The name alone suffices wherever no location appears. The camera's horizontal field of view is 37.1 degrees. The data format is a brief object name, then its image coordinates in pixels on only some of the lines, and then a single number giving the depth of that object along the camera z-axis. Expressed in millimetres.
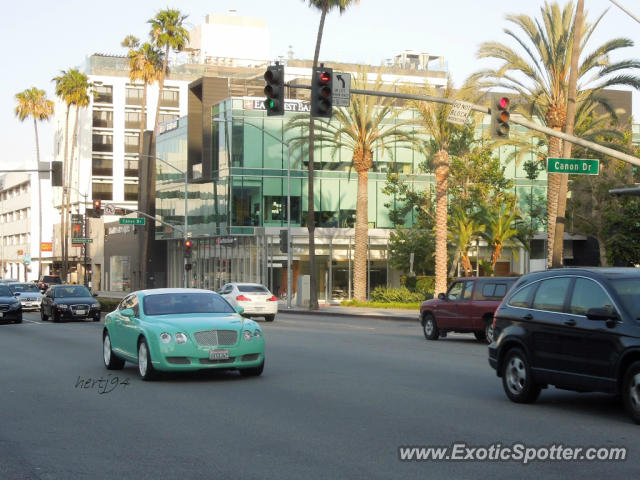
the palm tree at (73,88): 83250
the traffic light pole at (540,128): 22906
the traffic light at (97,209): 55188
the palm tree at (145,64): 67562
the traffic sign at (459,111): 23562
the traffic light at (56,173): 33250
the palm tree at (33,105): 92250
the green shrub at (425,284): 55688
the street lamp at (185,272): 60981
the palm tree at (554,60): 35438
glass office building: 64188
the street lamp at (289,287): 52988
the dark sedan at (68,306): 37188
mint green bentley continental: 14781
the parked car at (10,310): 35812
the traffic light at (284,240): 51344
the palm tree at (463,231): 51344
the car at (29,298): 47938
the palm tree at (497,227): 52250
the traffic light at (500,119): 22672
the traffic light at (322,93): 22250
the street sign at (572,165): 24375
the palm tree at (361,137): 48531
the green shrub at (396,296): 51969
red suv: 24781
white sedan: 37875
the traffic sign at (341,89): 23266
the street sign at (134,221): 63309
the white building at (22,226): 122438
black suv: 10586
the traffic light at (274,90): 21906
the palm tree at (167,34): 63781
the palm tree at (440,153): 43719
